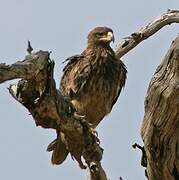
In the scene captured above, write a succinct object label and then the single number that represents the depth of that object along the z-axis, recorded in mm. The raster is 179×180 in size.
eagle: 14539
